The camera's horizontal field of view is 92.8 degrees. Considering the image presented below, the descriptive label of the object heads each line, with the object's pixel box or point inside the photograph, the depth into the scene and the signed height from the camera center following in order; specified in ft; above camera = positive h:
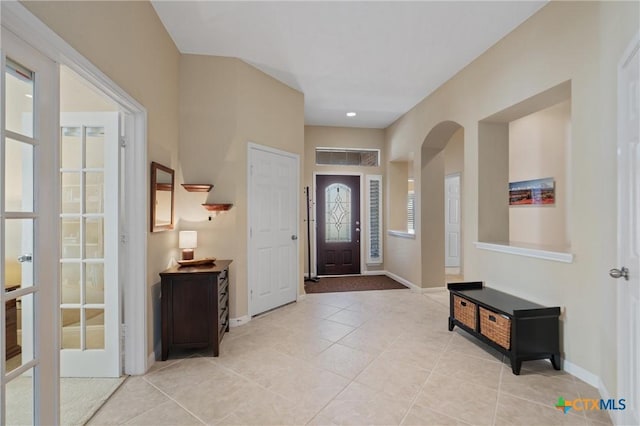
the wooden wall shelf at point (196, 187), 10.41 +0.89
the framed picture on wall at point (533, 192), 13.92 +1.00
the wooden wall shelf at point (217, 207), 10.72 +0.21
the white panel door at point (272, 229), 12.26 -0.68
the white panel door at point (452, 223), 21.65 -0.72
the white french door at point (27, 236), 4.01 -0.33
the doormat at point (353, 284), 16.94 -4.23
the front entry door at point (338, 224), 20.56 -0.76
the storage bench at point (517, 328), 7.83 -3.10
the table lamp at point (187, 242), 9.81 -0.94
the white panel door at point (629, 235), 5.05 -0.40
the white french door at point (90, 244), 7.38 -0.77
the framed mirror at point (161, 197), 8.46 +0.47
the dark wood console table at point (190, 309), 8.64 -2.76
